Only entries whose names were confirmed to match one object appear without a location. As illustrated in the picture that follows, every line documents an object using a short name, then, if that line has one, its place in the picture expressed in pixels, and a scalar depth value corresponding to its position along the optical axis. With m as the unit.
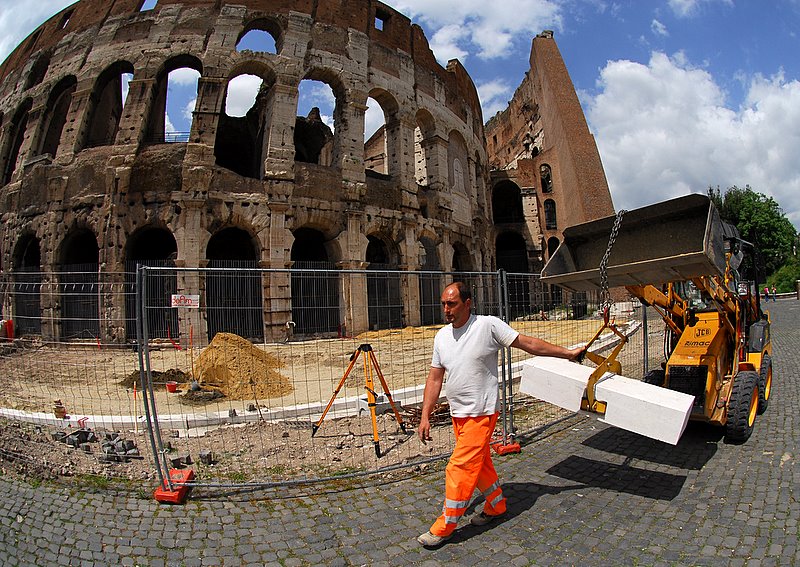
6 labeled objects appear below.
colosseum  13.09
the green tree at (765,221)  43.75
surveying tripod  4.58
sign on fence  4.90
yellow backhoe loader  3.50
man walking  2.77
